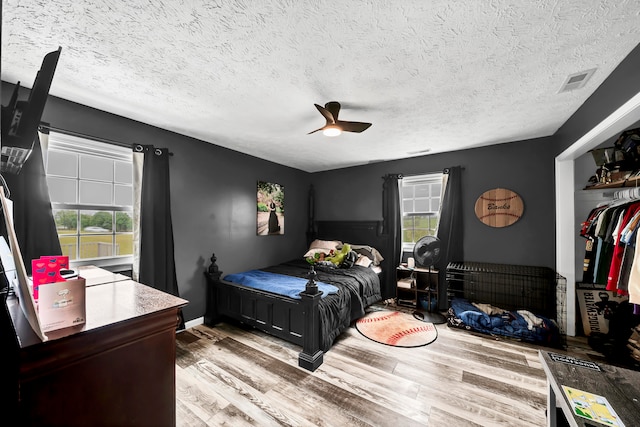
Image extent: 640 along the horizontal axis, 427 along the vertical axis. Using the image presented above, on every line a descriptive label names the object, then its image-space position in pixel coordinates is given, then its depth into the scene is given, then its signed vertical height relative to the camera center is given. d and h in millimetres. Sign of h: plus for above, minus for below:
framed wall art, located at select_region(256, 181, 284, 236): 4305 +117
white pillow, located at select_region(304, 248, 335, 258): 4430 -592
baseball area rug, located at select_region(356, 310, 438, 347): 2946 -1366
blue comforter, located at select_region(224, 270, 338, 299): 2859 -783
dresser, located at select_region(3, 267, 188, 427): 852 -532
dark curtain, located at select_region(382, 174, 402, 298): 4352 -225
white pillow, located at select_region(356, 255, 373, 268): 4152 -712
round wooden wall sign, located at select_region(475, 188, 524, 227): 3544 +99
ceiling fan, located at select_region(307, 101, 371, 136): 2389 +817
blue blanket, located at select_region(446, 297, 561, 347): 2861 -1226
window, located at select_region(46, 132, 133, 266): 2434 +190
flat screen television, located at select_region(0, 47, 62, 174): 1124 +455
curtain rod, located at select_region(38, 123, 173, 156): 2247 +751
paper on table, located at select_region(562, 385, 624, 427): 966 -729
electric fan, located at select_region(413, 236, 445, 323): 3625 -568
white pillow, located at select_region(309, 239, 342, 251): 4750 -505
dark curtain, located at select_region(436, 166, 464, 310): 3869 +25
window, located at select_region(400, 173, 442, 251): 4238 +145
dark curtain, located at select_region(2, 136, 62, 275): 2064 +58
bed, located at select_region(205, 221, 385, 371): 2576 -900
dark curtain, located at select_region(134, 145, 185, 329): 2836 -90
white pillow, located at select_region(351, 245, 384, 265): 4402 -621
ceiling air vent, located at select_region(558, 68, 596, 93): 1970 +1023
